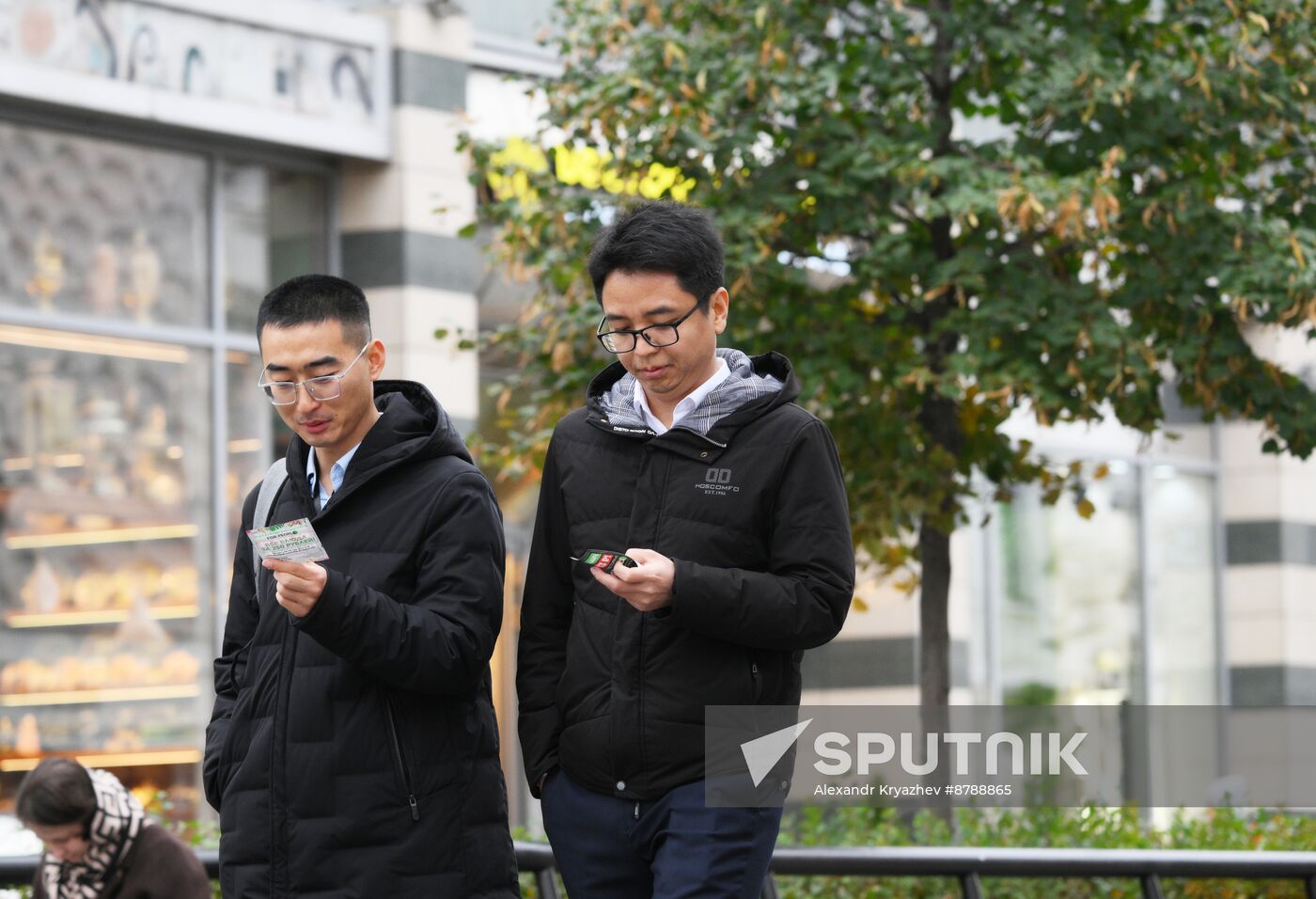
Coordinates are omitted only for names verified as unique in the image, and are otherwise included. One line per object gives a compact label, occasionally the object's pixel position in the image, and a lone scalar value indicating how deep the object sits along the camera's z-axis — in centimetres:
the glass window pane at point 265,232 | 2564
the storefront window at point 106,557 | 2345
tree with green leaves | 1836
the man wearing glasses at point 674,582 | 823
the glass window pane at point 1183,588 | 4028
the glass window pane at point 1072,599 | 3681
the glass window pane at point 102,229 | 2348
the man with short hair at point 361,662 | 823
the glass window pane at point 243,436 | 2561
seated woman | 1165
